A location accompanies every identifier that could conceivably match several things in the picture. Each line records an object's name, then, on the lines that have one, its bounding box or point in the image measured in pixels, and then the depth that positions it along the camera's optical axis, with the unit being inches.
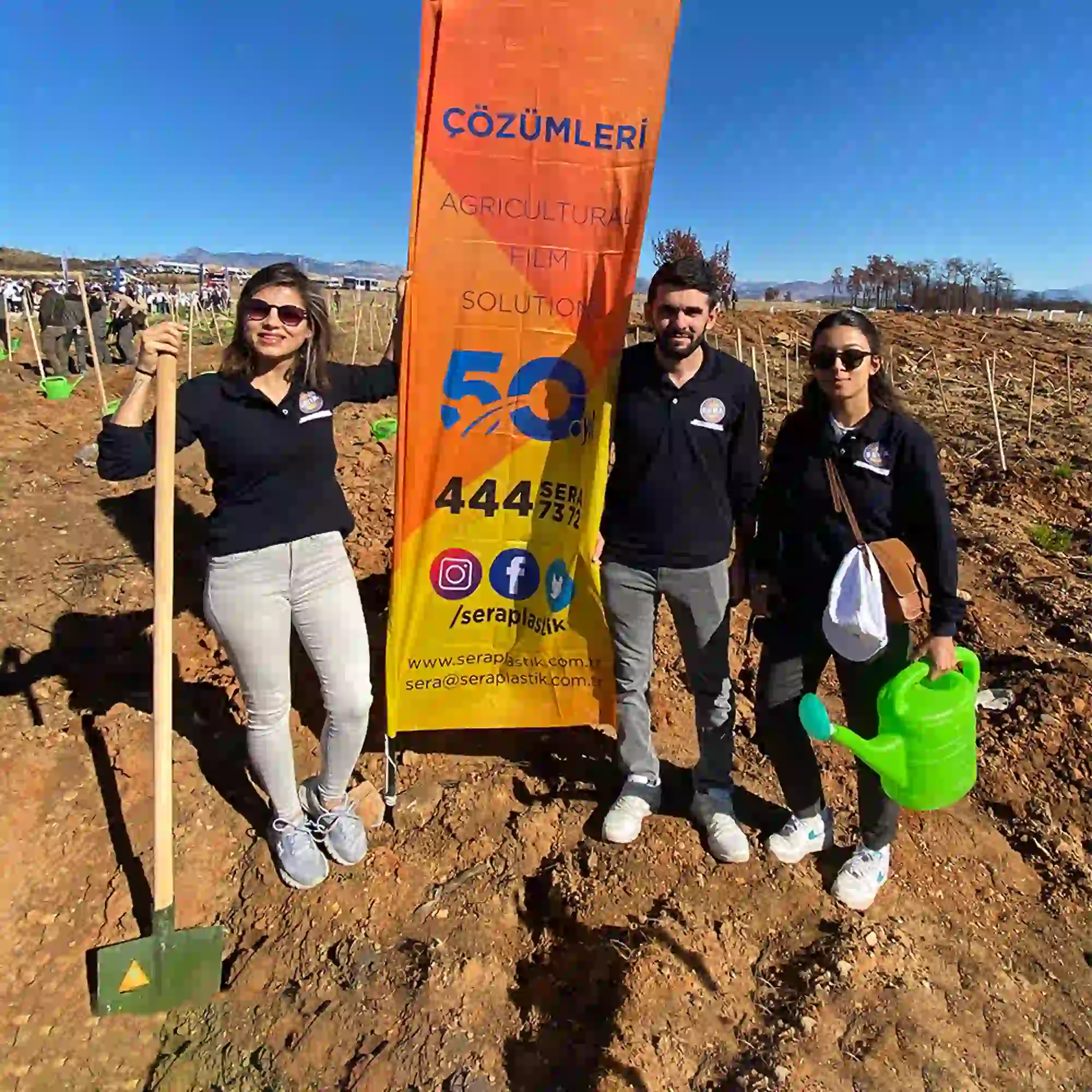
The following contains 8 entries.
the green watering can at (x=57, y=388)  459.5
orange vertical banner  108.4
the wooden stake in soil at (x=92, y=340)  398.0
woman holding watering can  97.3
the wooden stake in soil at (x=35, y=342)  519.7
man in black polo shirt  106.5
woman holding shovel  96.7
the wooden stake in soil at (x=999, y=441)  368.2
